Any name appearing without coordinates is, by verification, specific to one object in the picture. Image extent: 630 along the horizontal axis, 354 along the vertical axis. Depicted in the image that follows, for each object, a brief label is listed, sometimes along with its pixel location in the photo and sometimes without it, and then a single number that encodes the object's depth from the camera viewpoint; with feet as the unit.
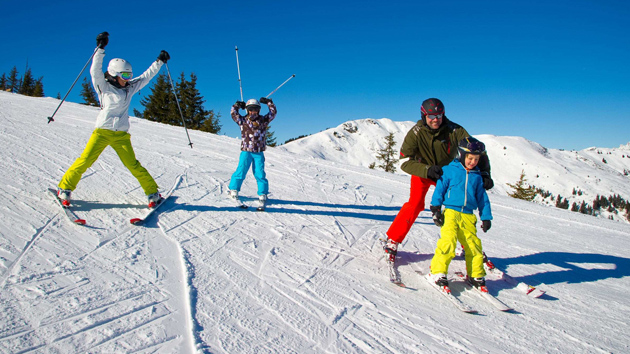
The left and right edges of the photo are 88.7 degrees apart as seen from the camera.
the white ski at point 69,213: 12.79
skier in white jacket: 13.96
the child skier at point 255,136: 18.24
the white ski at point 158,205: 13.86
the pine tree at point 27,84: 173.02
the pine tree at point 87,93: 157.38
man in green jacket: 13.05
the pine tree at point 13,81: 195.96
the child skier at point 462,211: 11.31
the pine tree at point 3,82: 191.72
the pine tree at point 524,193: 115.24
